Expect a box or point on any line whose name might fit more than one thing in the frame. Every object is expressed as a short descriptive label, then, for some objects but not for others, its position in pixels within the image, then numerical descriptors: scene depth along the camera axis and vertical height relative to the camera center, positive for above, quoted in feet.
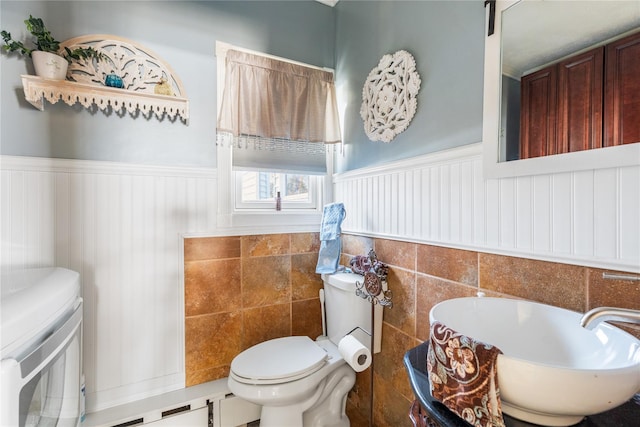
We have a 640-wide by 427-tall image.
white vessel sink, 1.58 -1.05
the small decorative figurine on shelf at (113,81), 4.42 +2.02
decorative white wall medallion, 4.25 +1.85
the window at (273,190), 5.81 +0.43
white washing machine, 2.11 -1.23
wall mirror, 2.40 +1.56
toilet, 4.05 -2.44
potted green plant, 3.91 +2.25
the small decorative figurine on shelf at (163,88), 4.73 +2.04
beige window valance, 5.35 +2.20
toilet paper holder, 4.15 -2.13
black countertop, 1.81 -1.38
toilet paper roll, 4.04 -2.09
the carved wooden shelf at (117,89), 4.09 +2.00
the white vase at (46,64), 3.93 +2.05
